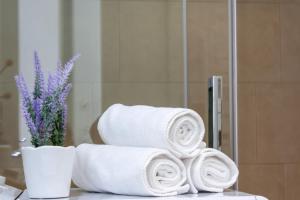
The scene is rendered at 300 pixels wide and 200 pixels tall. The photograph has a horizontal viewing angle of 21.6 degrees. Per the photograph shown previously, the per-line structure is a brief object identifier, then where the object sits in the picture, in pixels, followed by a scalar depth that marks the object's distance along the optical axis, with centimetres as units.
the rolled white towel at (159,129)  170
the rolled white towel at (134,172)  165
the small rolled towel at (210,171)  171
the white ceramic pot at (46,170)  165
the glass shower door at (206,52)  228
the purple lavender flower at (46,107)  167
